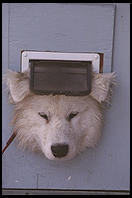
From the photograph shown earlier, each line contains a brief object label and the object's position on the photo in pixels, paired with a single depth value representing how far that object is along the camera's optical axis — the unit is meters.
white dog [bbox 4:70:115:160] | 1.48
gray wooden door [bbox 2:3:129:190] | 1.49
